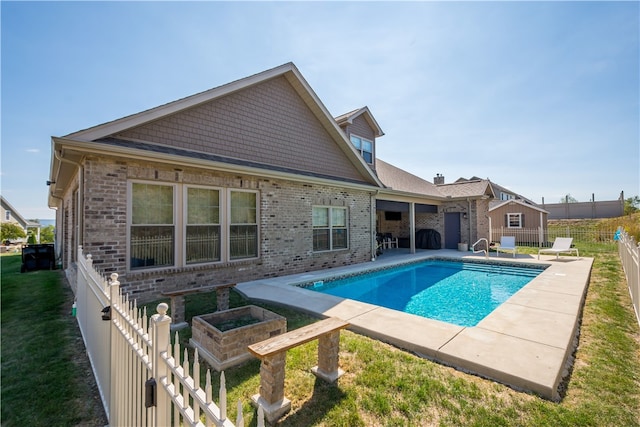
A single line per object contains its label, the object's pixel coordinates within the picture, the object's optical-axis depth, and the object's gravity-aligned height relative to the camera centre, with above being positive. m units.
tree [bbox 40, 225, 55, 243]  26.22 -1.01
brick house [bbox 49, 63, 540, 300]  6.31 +0.99
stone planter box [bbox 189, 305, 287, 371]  3.67 -1.58
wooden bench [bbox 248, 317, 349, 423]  2.69 -1.41
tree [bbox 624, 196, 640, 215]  27.18 +1.60
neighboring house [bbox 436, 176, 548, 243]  17.81 +0.34
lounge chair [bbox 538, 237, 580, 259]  13.13 -1.35
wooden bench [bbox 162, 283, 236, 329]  5.09 -1.52
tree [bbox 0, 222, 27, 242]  23.97 -0.61
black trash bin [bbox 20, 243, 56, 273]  12.23 -1.47
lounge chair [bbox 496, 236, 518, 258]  14.98 -1.34
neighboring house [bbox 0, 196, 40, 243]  29.63 +1.02
